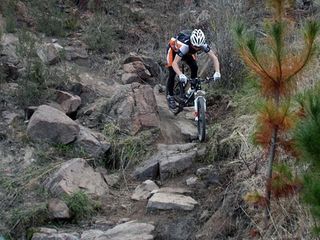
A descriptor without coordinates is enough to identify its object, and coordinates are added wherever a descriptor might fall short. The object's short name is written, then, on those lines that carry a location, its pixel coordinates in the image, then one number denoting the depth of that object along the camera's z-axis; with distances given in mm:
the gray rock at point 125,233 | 5895
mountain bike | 8117
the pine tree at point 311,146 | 3205
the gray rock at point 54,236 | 6074
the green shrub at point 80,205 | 6633
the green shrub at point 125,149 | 8062
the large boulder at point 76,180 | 6906
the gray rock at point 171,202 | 6410
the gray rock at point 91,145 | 8016
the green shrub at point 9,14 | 11727
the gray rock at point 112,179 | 7549
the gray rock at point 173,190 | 6844
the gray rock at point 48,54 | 10477
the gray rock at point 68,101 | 9258
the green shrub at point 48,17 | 12492
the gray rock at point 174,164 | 7348
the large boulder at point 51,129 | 8047
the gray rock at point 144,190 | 7047
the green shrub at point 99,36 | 12272
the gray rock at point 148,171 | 7547
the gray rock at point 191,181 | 6980
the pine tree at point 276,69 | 4242
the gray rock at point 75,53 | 11562
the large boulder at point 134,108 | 8758
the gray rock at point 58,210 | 6523
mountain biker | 8539
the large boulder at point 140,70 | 10984
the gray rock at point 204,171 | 6996
